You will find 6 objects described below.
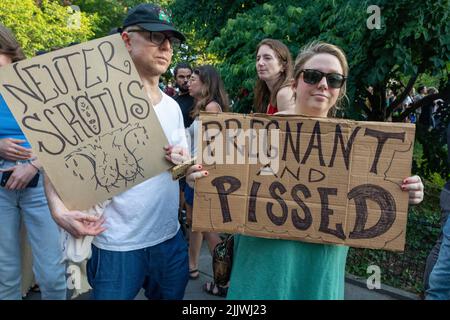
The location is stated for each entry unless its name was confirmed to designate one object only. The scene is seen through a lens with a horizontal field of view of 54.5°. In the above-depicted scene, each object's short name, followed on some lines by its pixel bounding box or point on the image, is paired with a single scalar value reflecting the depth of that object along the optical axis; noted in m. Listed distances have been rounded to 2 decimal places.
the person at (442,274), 2.71
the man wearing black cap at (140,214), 1.93
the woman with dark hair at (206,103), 3.65
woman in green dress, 1.71
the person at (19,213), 2.59
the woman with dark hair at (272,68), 3.12
